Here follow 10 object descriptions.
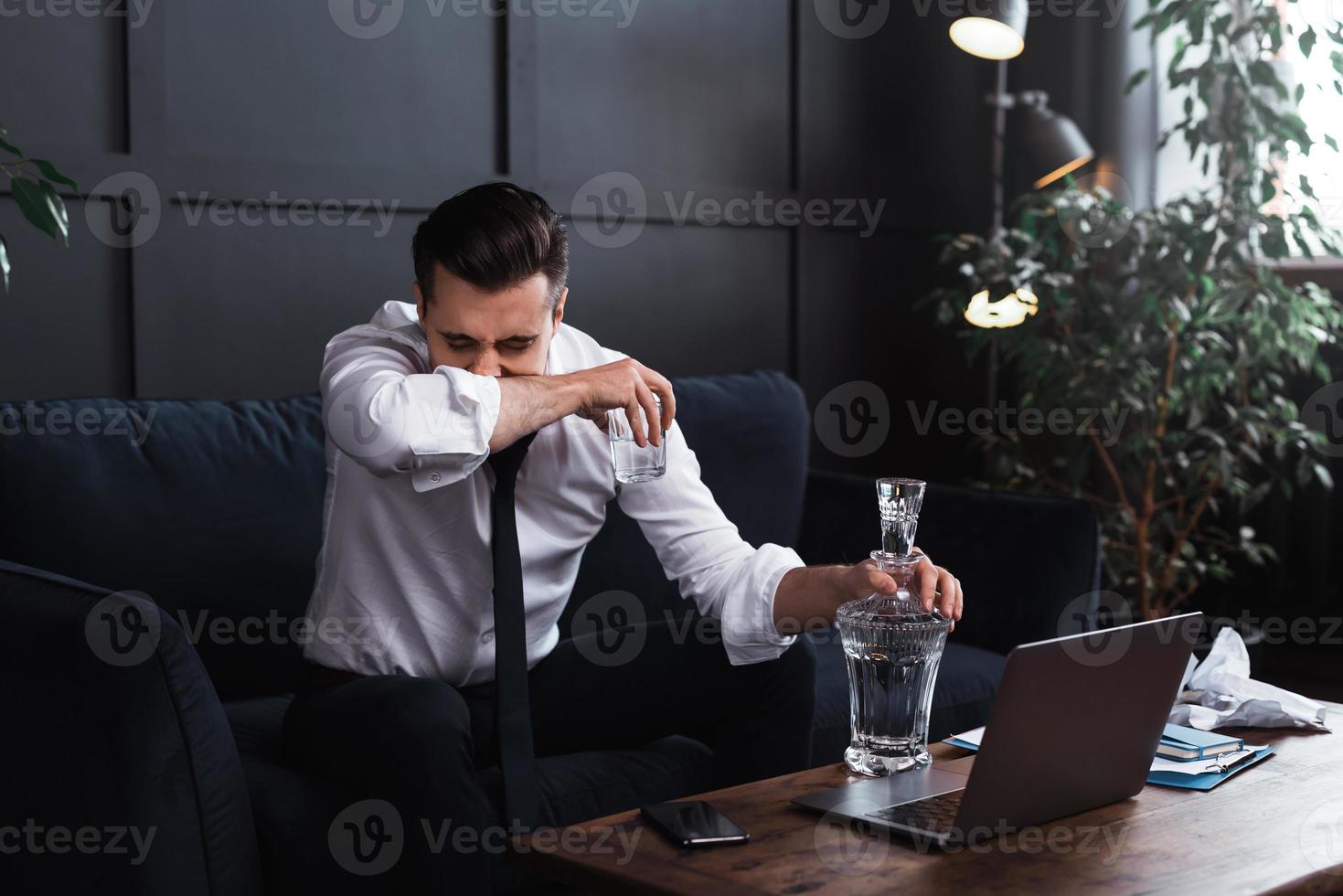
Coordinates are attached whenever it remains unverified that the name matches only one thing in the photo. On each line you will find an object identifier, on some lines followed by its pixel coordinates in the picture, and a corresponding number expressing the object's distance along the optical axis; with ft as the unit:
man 5.33
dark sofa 4.80
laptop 3.94
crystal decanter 4.70
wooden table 3.69
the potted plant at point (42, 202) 6.19
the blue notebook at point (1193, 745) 4.86
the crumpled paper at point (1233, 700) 5.30
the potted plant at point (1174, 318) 10.18
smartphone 3.96
